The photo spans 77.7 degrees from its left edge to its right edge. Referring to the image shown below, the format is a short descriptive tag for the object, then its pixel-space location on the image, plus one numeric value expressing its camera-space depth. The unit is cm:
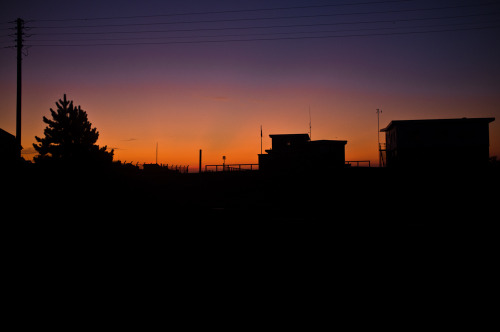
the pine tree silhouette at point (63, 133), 5250
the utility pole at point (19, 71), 2000
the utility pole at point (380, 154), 4610
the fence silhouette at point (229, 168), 4958
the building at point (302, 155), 4288
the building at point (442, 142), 3453
